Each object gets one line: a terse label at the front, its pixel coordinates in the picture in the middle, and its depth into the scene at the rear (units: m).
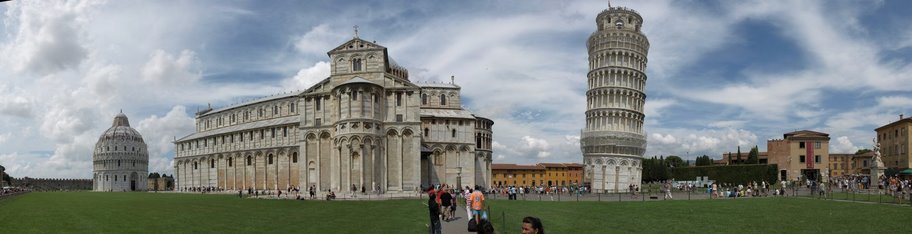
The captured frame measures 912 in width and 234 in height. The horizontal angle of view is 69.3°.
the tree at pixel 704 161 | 116.53
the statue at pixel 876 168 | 49.75
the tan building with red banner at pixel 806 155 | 79.44
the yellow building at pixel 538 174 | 128.62
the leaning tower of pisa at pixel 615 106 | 84.44
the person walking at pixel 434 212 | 17.58
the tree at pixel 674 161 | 144.65
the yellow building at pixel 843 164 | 107.00
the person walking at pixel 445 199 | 22.34
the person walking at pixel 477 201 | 19.86
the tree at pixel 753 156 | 89.56
